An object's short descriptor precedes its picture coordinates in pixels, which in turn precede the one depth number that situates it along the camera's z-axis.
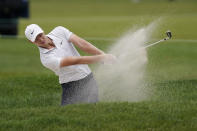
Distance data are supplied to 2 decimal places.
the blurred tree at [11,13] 46.12
